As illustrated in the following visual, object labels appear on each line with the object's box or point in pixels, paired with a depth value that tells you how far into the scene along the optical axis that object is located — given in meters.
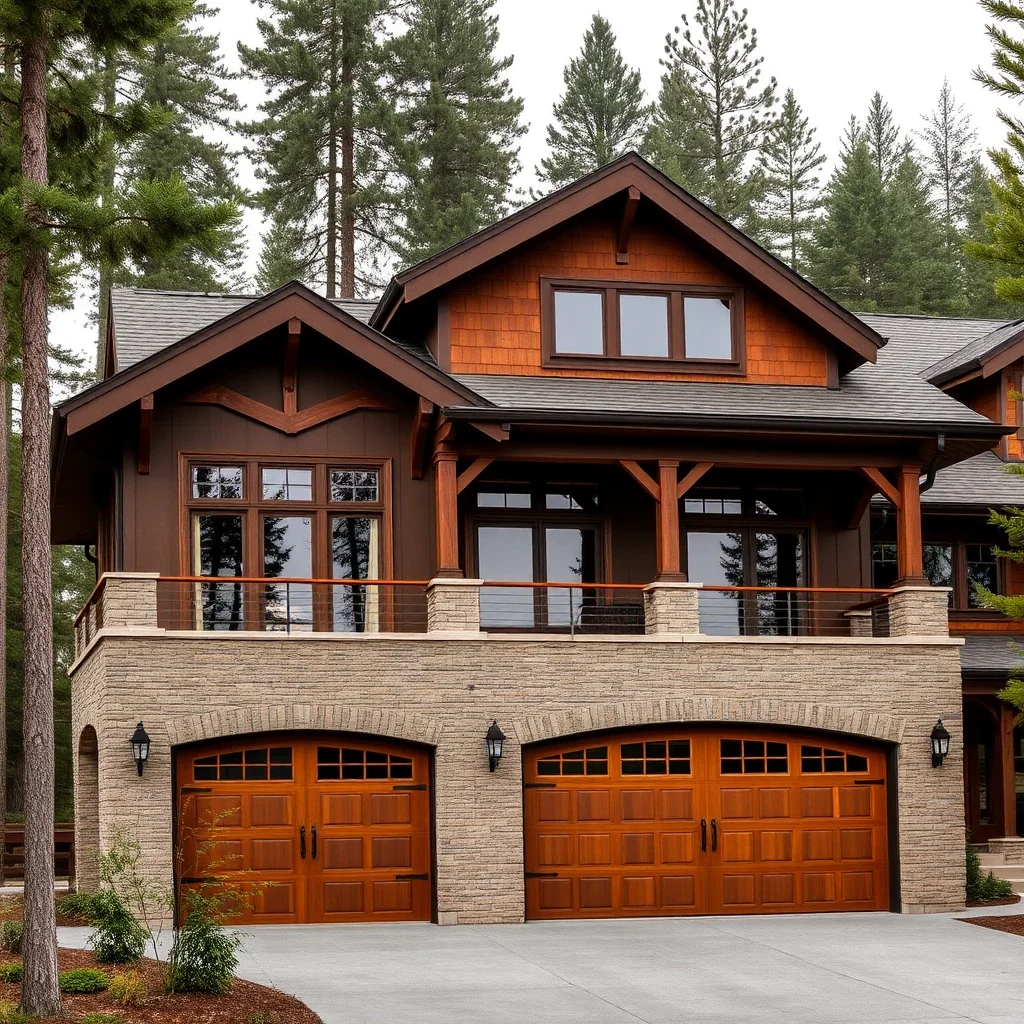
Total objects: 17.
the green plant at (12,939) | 14.67
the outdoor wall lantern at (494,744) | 18.45
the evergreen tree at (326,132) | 40.12
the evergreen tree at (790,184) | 47.38
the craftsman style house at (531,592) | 18.33
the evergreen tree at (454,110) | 40.88
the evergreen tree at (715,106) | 47.00
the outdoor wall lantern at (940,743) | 19.62
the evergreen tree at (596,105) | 46.78
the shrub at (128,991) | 12.35
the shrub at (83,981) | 12.80
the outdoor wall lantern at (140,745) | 17.42
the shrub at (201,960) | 12.75
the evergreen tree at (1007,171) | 18.83
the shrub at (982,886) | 20.44
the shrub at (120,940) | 13.96
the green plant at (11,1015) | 11.64
